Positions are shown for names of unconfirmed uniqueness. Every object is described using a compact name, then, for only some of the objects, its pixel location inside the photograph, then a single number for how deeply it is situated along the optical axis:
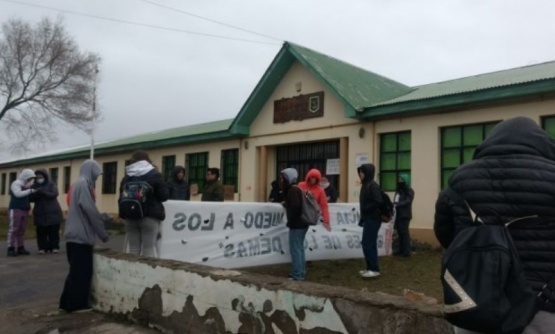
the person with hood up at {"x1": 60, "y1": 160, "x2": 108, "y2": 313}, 5.62
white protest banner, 7.18
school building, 11.02
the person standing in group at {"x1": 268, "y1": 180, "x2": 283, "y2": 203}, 9.39
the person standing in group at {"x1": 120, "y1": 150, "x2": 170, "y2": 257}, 5.93
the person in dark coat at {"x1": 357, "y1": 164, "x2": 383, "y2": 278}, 7.47
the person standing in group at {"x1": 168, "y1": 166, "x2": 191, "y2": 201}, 9.07
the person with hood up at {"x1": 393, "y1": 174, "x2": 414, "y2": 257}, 10.13
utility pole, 22.86
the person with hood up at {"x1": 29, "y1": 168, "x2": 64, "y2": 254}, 10.15
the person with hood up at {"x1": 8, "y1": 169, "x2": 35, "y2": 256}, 10.01
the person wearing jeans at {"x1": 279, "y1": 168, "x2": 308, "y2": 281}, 7.08
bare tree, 29.45
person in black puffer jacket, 2.09
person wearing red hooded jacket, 7.64
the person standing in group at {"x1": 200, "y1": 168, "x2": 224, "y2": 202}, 8.69
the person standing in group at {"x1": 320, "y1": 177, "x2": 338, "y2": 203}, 10.59
